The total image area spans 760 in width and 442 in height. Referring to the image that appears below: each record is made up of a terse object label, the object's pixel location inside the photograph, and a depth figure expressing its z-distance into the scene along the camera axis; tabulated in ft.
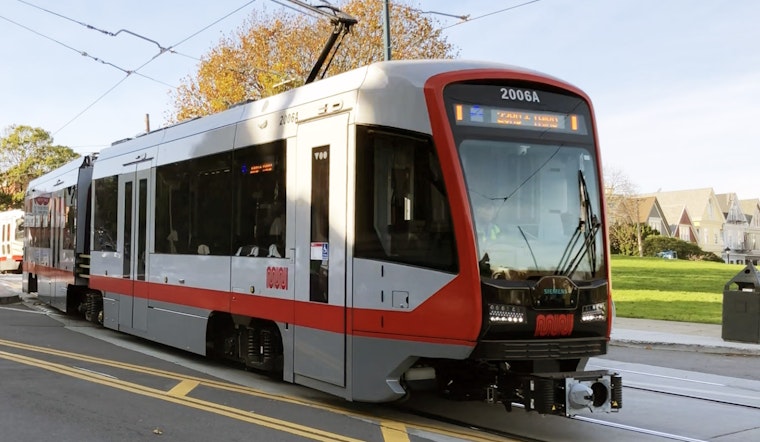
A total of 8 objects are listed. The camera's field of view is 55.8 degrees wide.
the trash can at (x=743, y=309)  46.11
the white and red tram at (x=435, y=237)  20.79
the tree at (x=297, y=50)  88.69
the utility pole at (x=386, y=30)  55.49
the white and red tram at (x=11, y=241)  118.01
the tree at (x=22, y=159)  206.90
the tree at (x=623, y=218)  236.02
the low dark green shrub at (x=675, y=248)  230.68
